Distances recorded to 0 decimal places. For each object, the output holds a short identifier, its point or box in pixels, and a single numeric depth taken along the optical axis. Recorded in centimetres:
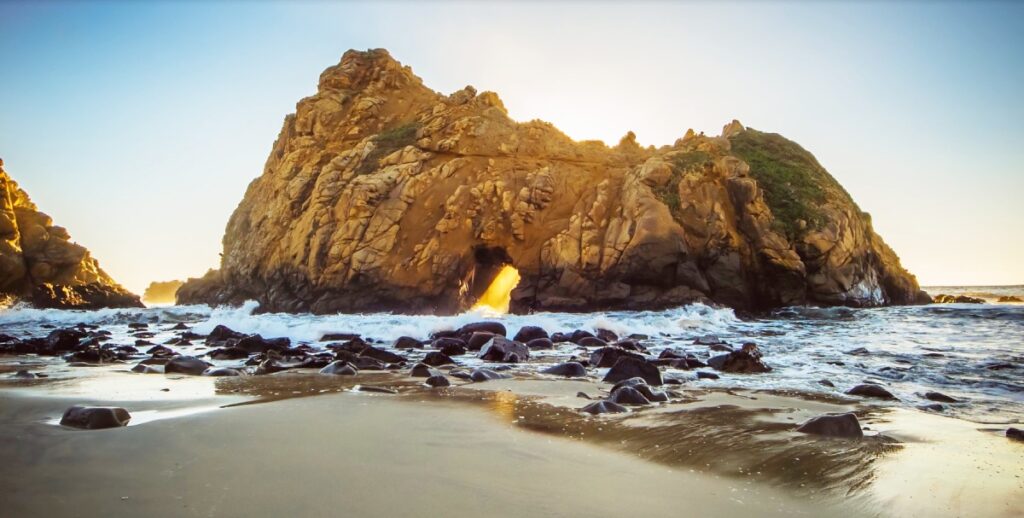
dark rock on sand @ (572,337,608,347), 1434
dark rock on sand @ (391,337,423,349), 1377
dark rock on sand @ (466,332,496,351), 1287
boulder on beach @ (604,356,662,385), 783
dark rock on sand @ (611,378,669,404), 636
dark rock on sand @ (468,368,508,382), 806
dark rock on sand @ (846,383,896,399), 686
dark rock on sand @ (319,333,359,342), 1546
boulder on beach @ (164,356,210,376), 859
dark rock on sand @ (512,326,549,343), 1499
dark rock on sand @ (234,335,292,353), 1213
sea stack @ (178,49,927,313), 2762
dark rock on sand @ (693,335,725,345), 1456
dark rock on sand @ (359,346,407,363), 1041
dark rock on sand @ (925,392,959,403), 665
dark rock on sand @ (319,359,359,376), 877
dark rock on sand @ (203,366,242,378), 848
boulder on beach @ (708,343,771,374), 926
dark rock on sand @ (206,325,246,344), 1481
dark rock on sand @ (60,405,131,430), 425
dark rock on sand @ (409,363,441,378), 863
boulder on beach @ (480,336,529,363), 1092
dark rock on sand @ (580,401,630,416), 560
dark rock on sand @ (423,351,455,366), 1019
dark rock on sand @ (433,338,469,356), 1212
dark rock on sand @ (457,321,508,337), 1523
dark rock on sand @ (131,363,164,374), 869
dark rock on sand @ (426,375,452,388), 748
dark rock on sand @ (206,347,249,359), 1107
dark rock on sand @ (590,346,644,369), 1001
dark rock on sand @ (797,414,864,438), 472
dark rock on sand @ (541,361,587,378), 887
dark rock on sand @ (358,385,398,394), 674
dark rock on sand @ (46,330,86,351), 1276
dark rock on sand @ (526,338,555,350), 1370
